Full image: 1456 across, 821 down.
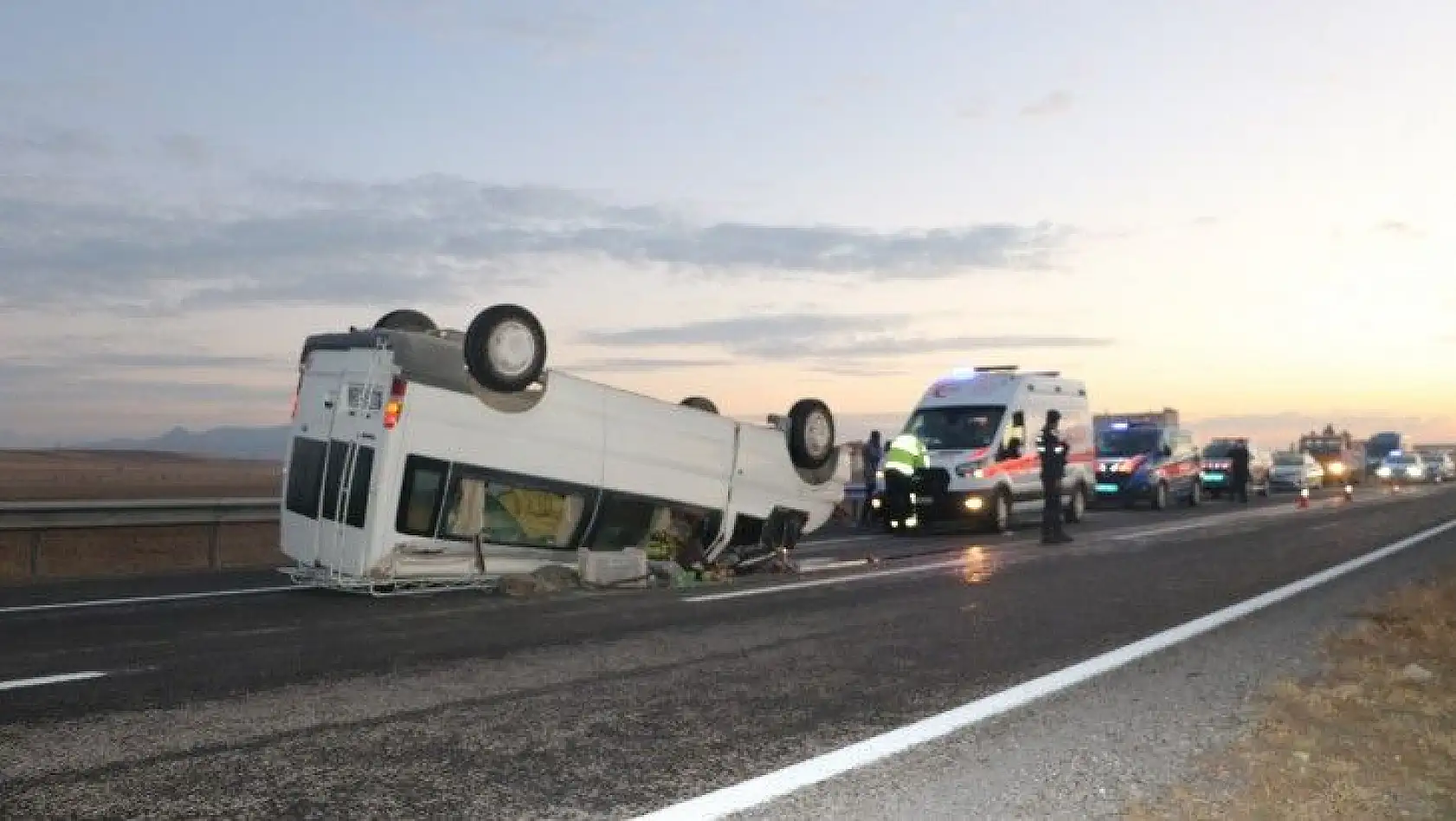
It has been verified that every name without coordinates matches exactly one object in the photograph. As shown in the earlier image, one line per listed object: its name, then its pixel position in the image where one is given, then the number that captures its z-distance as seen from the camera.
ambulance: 20.19
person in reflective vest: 20.44
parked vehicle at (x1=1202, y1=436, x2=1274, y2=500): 35.50
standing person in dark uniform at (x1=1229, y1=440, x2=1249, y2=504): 33.75
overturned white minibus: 9.99
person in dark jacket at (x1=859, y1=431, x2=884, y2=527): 25.79
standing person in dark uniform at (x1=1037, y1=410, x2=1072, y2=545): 17.47
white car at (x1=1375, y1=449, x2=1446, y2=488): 60.72
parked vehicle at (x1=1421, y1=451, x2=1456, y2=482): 63.38
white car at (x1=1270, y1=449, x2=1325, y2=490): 44.81
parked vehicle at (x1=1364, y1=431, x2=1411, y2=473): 78.00
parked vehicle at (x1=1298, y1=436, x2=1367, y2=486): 54.62
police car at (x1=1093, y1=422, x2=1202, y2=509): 28.88
